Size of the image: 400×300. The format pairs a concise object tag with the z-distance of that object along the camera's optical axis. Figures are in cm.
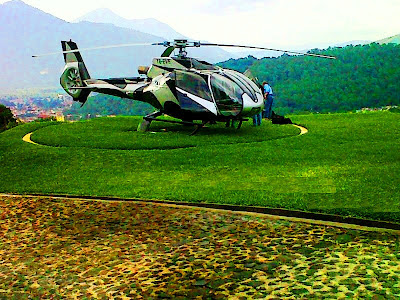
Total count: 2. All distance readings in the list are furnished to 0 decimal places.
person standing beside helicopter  2164
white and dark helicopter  1655
